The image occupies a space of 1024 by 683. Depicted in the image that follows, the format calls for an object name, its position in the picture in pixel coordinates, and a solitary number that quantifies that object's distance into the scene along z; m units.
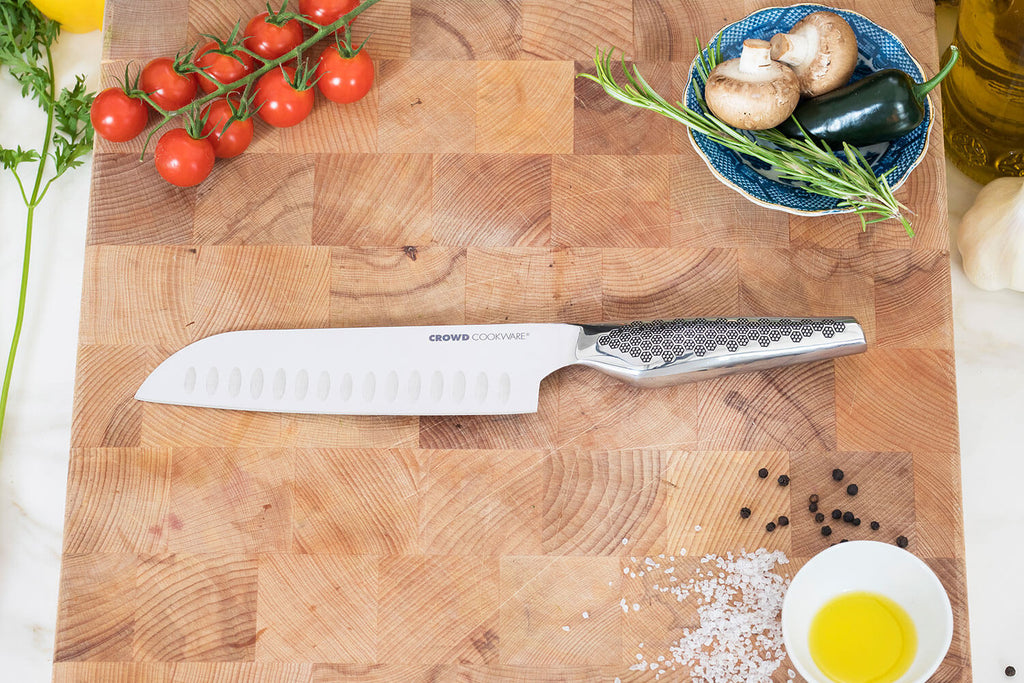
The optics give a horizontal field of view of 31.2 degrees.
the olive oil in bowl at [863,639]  0.71
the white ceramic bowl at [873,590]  0.70
